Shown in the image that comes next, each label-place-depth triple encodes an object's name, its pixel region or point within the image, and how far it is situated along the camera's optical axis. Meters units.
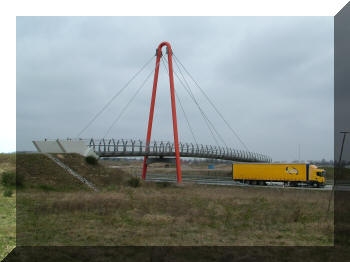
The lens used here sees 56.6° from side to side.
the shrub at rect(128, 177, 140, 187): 32.69
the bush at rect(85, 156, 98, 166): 35.47
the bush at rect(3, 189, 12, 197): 21.85
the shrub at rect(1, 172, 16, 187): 25.17
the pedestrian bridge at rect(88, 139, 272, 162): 43.46
